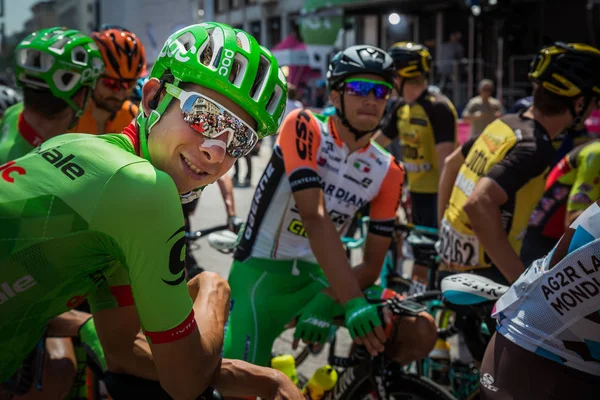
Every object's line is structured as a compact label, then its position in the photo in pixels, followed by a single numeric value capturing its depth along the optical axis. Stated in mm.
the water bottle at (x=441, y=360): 4238
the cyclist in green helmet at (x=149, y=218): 1686
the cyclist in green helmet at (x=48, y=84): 3914
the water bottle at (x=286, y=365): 3601
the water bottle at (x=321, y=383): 3393
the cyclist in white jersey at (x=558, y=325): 1848
